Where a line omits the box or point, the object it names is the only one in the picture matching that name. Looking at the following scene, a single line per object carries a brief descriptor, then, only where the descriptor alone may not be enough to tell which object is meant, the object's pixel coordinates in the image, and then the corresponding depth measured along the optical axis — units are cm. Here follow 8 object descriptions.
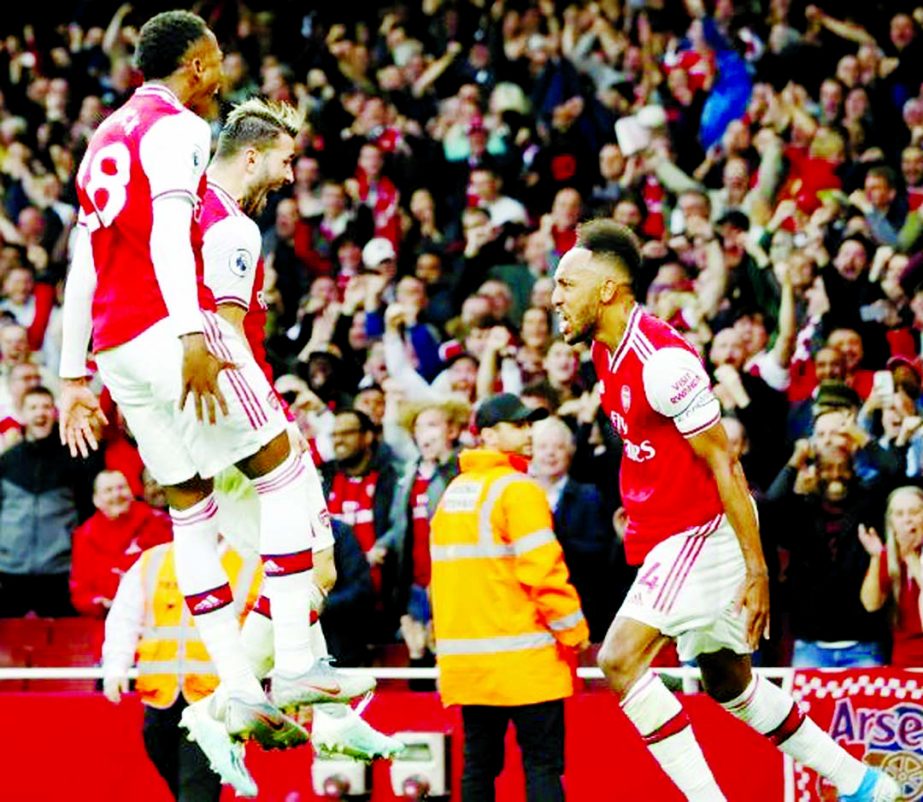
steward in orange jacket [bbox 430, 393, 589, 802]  1752
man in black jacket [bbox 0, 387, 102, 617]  2383
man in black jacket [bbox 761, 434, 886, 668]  1984
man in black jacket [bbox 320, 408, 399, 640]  2247
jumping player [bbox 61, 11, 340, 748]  1290
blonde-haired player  1405
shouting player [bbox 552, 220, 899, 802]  1537
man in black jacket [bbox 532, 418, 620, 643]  2117
